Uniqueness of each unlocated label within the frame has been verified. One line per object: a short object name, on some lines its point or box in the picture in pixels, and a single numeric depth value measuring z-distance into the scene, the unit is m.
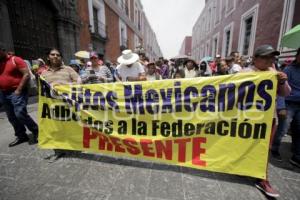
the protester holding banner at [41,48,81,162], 2.69
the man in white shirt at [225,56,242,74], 4.88
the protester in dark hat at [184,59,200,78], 4.61
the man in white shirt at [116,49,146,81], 3.67
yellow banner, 2.06
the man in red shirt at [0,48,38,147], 2.90
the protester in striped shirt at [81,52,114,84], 3.64
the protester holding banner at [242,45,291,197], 1.87
